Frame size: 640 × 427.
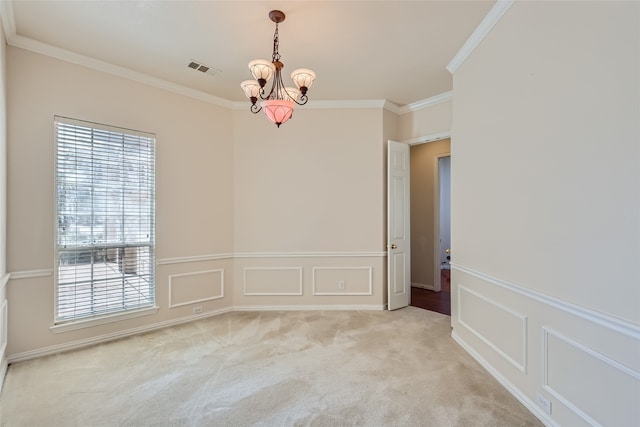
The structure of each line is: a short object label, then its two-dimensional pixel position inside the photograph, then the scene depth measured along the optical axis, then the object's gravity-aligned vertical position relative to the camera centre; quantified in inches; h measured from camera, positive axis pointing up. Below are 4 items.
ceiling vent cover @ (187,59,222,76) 132.5 +66.8
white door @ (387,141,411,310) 176.6 -6.2
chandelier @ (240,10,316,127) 92.6 +43.0
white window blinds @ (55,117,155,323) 122.5 -0.7
